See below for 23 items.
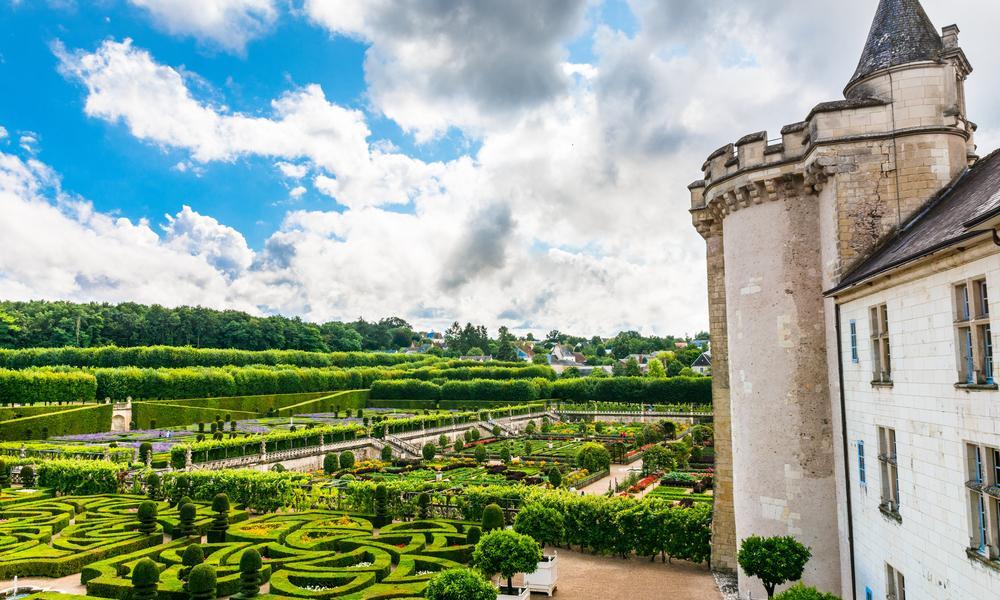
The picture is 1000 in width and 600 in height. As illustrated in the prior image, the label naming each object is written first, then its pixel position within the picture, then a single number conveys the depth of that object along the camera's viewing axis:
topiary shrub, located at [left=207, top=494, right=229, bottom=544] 19.09
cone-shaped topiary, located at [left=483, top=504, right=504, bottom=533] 18.36
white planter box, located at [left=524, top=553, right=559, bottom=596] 15.51
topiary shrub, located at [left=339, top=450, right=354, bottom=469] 36.06
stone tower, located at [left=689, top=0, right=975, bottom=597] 11.66
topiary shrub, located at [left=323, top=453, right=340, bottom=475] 34.81
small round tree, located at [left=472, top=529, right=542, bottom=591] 14.42
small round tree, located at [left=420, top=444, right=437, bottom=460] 39.75
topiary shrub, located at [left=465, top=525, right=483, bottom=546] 17.78
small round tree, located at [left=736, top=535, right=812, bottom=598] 12.20
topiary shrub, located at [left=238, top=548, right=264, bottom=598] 14.18
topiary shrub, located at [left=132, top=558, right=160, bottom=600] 13.66
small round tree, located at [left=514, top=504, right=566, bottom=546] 18.91
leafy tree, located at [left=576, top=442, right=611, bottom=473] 34.53
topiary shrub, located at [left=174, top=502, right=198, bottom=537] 19.27
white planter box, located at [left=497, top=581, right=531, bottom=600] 14.52
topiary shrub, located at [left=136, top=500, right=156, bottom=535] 18.89
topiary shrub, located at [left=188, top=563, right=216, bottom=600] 13.74
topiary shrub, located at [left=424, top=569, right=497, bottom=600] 12.19
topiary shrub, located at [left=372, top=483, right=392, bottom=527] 21.48
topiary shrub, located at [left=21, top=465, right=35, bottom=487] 27.09
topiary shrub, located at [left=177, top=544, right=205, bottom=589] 15.69
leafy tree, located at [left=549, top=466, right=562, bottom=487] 30.26
